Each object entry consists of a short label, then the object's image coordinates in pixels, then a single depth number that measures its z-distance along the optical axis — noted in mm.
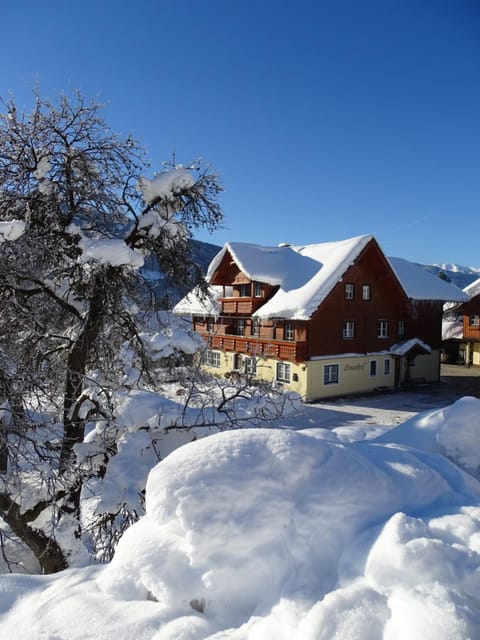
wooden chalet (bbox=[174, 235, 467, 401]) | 21422
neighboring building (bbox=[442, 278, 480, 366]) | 31250
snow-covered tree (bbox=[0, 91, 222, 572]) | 6383
